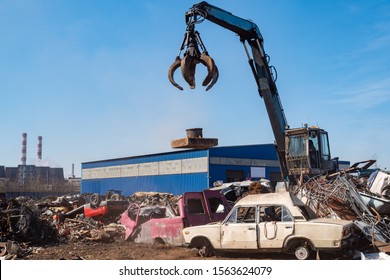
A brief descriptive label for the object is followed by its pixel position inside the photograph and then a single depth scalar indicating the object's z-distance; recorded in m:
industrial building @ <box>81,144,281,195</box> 24.83
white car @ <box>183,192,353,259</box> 6.79
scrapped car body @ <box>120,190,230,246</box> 9.00
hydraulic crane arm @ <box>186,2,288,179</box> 12.57
